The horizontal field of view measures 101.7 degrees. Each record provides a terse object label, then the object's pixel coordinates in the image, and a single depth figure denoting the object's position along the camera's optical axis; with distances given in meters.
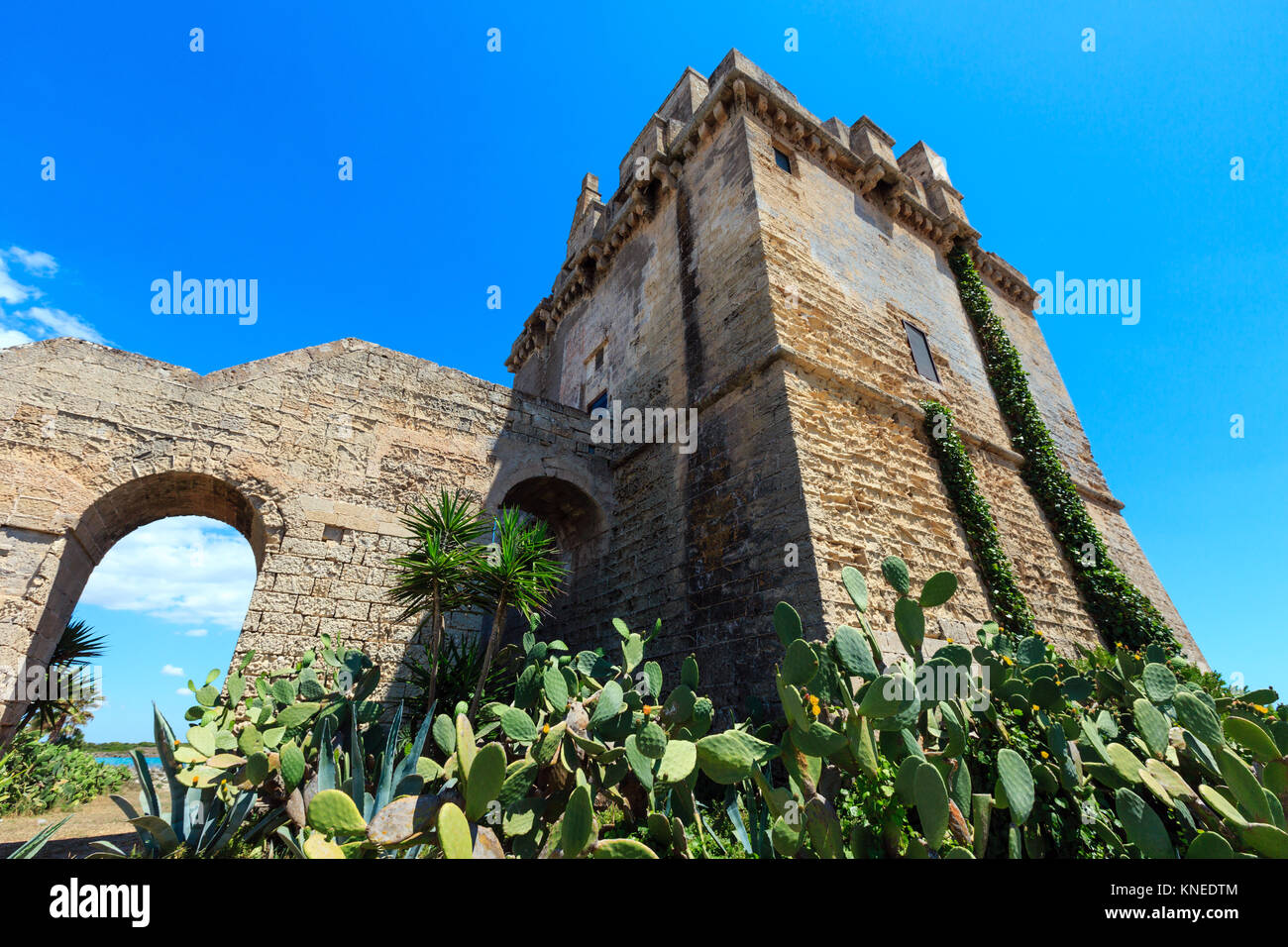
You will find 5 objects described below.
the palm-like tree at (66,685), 6.41
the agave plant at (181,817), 3.01
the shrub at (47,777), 5.76
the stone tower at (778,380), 5.73
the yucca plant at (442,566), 4.94
